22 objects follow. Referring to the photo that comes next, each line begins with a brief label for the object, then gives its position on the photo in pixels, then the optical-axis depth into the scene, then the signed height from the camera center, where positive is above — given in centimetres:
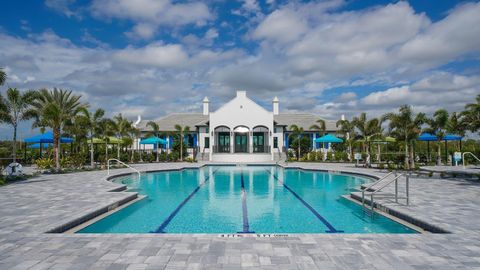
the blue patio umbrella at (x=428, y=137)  2591 +53
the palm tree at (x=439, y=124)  2461 +152
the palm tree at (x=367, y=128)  2533 +132
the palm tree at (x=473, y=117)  1503 +129
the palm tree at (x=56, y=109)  1919 +255
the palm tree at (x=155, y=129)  3428 +201
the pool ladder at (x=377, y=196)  909 -175
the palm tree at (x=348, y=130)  3045 +149
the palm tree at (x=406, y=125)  2048 +123
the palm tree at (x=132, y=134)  2995 +146
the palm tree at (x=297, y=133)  3378 +142
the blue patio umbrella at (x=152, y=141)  3137 +65
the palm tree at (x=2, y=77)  1477 +344
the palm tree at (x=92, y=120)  2305 +214
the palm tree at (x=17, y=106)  1725 +246
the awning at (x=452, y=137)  2749 +54
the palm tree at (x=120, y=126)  2861 +202
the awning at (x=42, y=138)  2509 +87
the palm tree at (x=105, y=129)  2525 +157
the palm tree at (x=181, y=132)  3248 +157
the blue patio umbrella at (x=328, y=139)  3022 +57
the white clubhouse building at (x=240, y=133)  3441 +152
